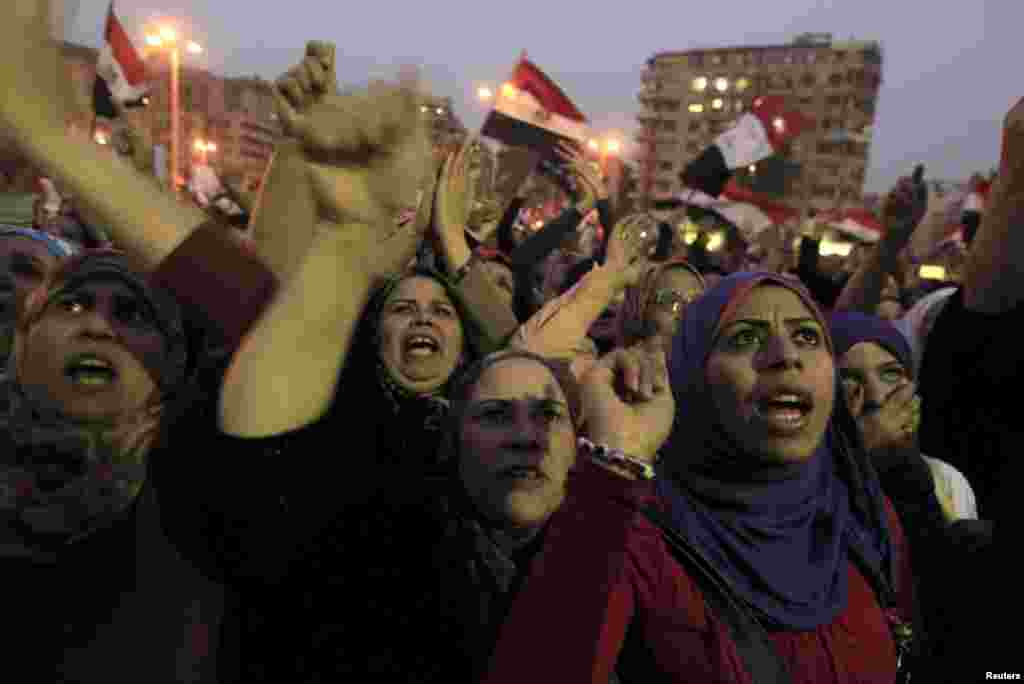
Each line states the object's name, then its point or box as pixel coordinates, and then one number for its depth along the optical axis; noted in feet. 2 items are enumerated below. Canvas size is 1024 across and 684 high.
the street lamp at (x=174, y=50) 37.29
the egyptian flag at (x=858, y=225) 36.55
